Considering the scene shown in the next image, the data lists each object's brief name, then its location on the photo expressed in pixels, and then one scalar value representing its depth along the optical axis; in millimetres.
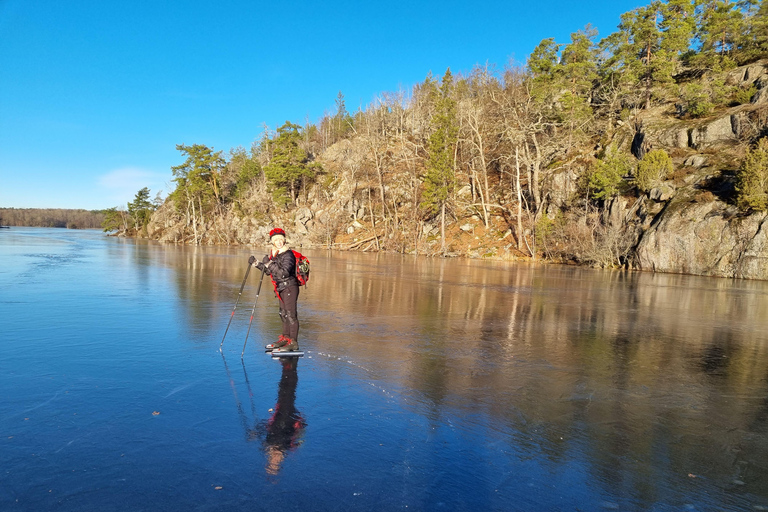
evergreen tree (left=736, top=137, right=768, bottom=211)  28812
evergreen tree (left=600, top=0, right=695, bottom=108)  48594
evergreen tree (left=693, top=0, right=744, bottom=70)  48500
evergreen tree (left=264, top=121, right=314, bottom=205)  73375
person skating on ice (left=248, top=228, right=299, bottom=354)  8117
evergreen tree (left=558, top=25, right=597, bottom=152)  47750
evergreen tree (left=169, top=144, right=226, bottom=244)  78812
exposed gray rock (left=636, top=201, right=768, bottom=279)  28750
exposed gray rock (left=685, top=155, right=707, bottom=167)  35750
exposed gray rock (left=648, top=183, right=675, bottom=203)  34844
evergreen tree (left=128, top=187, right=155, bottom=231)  100375
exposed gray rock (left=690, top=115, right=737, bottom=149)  37062
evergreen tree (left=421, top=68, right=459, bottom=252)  50625
